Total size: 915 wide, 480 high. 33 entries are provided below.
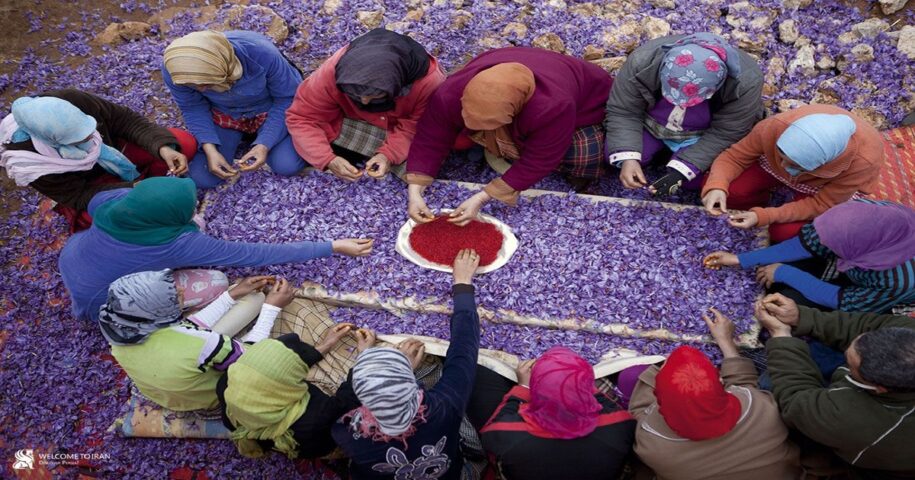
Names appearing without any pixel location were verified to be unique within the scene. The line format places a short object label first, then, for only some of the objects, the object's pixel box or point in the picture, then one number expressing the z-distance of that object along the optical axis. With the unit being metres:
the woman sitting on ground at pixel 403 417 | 2.03
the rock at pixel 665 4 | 4.06
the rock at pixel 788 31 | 3.83
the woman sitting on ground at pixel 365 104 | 2.75
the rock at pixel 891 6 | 3.85
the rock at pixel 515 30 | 3.98
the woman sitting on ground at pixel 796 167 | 2.51
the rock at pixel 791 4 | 3.96
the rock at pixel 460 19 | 4.04
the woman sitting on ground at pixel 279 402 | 2.22
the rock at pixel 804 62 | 3.69
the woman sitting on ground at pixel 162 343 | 2.39
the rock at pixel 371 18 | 4.18
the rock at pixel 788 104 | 3.53
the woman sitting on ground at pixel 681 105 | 2.73
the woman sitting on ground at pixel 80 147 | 2.72
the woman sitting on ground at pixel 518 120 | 2.66
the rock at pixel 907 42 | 3.67
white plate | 2.99
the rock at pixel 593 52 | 3.81
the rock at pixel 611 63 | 3.77
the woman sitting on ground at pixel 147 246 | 2.57
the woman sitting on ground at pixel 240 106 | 3.09
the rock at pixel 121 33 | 4.36
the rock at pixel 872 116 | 3.48
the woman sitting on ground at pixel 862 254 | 2.41
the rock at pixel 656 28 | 3.91
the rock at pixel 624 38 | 3.85
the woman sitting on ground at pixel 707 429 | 2.04
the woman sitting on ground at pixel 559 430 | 2.19
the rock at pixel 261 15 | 4.12
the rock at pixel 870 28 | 3.77
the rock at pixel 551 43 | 3.86
